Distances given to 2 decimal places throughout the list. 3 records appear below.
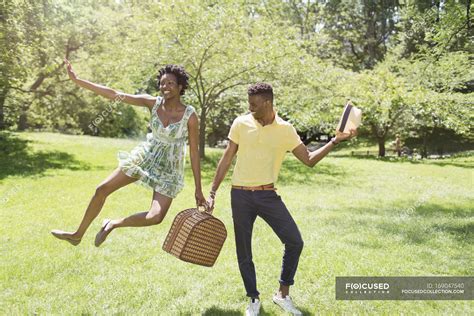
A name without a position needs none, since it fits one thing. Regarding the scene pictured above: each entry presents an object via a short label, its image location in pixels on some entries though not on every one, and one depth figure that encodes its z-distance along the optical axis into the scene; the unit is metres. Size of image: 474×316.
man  4.36
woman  4.69
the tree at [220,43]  16.67
